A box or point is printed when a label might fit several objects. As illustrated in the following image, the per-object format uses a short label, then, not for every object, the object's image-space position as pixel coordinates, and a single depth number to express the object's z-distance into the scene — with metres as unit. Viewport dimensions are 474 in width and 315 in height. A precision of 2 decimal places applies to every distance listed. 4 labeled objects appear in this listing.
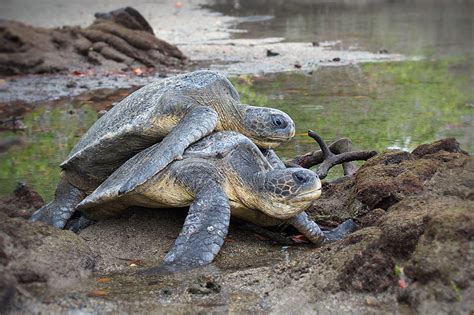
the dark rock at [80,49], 11.52
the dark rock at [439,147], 4.96
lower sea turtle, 3.90
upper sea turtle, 4.50
